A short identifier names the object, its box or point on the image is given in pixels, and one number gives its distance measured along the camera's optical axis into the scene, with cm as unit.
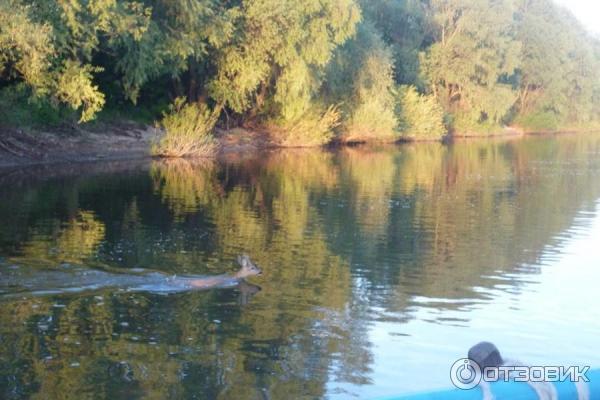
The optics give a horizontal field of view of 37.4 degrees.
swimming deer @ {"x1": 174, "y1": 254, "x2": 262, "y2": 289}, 1285
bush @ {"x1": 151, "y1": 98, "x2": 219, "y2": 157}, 3697
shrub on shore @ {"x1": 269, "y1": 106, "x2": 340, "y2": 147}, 4553
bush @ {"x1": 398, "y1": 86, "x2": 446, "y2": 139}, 5519
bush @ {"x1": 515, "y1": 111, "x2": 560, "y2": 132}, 7725
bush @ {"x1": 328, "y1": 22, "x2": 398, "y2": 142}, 4722
